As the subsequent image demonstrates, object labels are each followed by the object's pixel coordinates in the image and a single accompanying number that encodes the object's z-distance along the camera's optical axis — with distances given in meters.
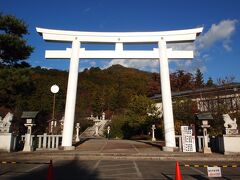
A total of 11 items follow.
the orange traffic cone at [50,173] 3.99
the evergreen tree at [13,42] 11.13
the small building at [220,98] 16.37
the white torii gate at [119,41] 10.80
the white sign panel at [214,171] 4.11
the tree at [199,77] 36.86
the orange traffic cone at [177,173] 4.03
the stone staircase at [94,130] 27.75
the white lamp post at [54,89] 14.71
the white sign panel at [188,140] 9.87
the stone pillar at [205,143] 9.42
